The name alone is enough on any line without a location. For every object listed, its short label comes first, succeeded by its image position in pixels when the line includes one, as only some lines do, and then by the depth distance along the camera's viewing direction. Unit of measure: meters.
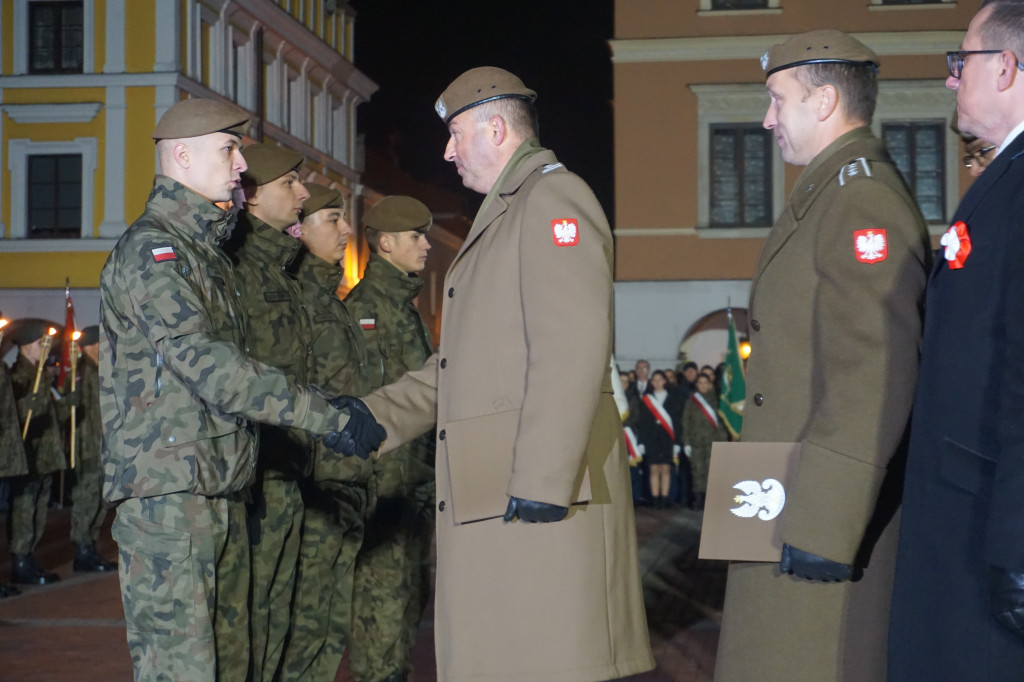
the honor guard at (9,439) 10.21
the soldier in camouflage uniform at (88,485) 11.12
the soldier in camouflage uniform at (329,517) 5.65
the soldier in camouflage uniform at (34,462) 10.47
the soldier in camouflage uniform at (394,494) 6.09
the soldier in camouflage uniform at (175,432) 4.04
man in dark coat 2.41
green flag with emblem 16.11
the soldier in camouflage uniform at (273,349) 5.02
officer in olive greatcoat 3.07
